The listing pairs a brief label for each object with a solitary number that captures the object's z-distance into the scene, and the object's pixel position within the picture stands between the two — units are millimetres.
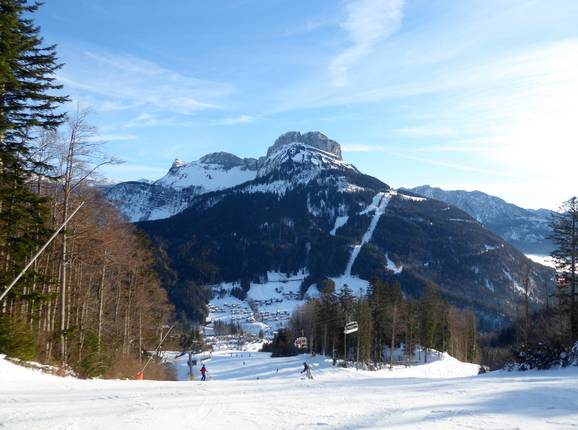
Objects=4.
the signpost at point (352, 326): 45809
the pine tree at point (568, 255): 35688
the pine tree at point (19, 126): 18798
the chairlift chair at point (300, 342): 59469
